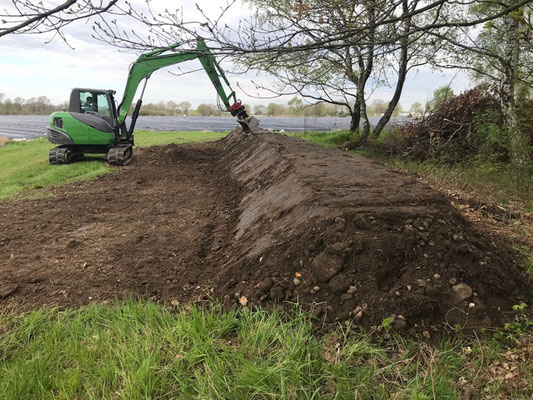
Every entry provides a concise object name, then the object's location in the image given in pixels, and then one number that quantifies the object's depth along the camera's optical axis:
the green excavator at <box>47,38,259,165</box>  11.19
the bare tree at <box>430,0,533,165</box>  7.64
